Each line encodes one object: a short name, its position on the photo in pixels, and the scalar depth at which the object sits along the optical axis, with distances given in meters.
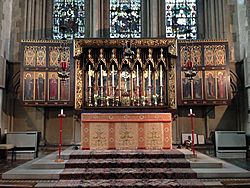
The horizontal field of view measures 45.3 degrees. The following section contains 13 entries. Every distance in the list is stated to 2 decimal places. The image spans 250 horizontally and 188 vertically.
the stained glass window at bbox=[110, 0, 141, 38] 12.91
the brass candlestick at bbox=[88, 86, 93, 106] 10.54
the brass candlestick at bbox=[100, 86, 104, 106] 10.48
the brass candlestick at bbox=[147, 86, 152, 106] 10.55
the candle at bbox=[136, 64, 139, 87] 10.73
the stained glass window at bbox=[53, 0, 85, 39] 12.93
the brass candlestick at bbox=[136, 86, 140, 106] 10.37
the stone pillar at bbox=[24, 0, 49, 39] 12.22
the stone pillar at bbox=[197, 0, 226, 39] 12.25
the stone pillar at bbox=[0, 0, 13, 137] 11.13
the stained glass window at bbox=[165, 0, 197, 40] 12.94
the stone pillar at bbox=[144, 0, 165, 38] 12.38
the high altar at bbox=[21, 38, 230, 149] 10.52
